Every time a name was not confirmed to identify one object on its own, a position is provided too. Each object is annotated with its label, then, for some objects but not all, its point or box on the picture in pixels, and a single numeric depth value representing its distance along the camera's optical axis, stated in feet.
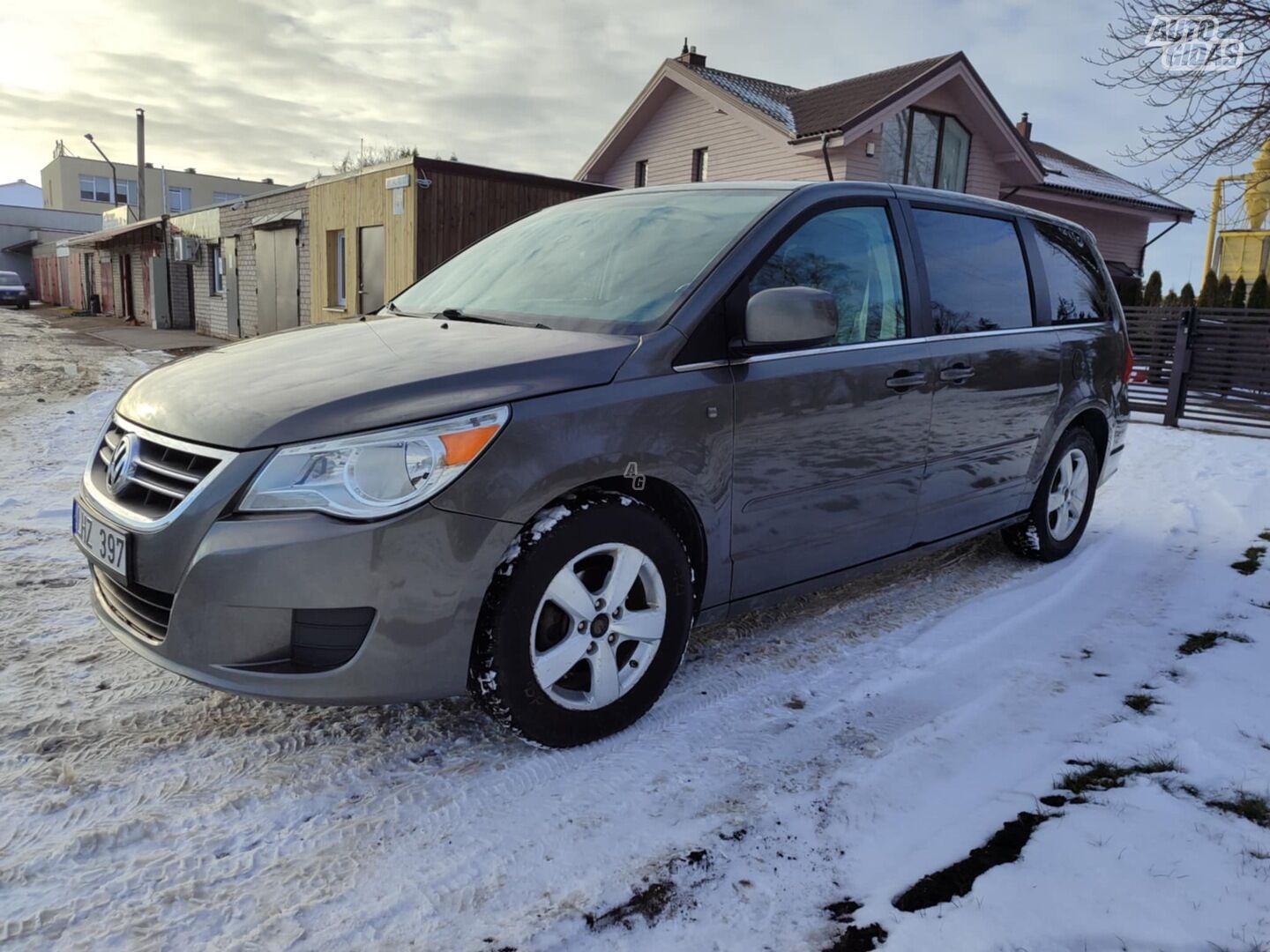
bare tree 28.60
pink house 56.75
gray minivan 7.51
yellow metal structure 80.89
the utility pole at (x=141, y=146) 111.96
